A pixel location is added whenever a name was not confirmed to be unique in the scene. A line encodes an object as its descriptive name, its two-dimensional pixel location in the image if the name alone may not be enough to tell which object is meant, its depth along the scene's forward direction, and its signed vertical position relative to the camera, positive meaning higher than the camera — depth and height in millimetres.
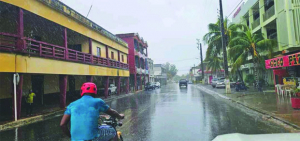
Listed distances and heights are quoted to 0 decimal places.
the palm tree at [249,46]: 21469 +3032
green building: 17953 +5216
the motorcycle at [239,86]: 24577 -1128
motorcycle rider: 2836 -443
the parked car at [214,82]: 36519 -821
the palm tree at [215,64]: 43031 +2708
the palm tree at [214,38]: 30212 +5456
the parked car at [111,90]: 25753 -1099
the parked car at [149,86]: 41656 -1293
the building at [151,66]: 60091 +3548
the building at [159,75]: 84125 +1618
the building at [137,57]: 38531 +4258
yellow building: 11273 +1998
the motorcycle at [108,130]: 3205 -734
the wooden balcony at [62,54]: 10766 +1914
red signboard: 13993 +970
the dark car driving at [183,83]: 44531 -958
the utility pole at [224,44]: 21266 +3090
